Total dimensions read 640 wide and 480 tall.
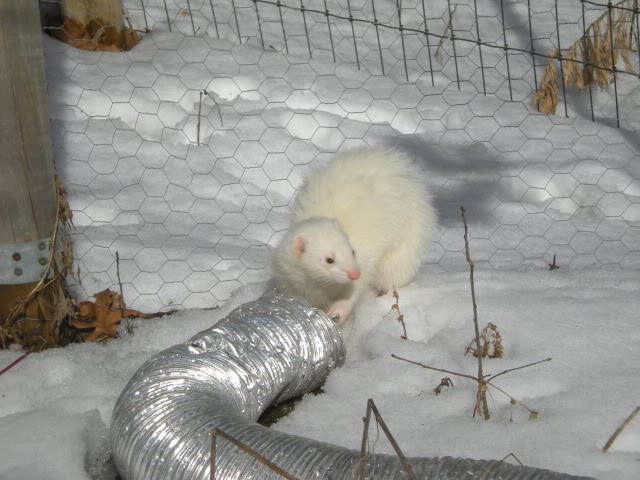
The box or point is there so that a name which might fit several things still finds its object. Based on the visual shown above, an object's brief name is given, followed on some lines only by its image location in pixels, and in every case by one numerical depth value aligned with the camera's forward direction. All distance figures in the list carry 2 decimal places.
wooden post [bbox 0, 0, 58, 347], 2.94
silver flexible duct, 2.15
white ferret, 3.36
